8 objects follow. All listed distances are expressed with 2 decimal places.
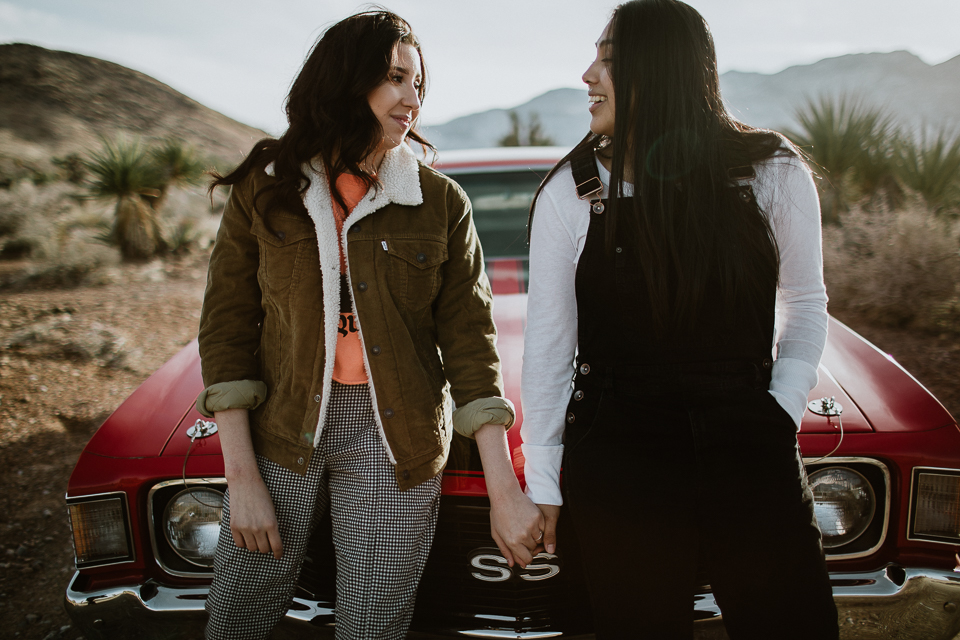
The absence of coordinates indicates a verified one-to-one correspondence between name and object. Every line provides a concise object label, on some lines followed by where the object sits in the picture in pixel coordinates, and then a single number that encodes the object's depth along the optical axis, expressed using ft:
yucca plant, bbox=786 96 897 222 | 23.72
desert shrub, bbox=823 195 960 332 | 16.42
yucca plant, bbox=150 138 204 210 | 33.45
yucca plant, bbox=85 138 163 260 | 28.45
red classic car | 5.16
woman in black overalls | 3.88
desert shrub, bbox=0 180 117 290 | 23.97
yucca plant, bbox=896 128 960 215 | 21.35
